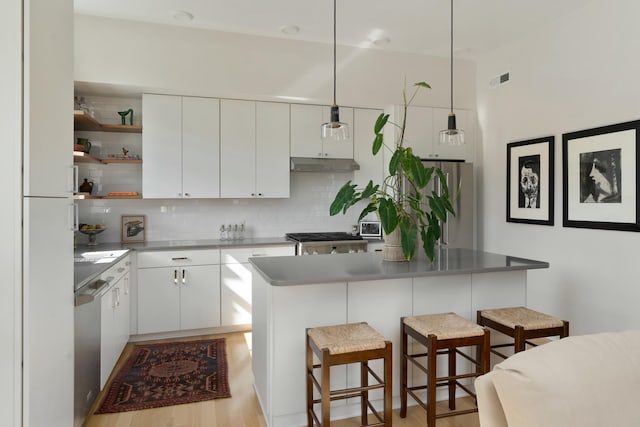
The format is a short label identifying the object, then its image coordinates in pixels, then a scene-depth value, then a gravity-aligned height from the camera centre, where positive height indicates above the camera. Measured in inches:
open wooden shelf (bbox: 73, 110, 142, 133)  137.4 +34.5
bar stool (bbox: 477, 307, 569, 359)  88.0 -25.6
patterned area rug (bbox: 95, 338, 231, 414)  104.4 -49.5
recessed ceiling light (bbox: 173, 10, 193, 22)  140.2 +73.0
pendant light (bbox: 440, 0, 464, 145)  110.0 +23.1
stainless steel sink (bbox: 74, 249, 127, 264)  118.8 -13.9
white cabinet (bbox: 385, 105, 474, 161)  179.3 +39.2
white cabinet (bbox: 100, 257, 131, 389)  105.1 -31.0
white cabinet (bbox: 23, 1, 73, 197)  61.2 +20.4
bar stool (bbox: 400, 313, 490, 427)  83.3 -27.7
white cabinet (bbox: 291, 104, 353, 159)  174.4 +37.2
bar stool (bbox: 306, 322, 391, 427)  76.3 -27.9
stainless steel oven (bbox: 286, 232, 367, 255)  163.8 -12.3
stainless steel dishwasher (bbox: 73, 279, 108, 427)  84.1 -31.1
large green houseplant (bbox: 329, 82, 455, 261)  98.2 +2.5
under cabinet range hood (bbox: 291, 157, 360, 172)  171.2 +22.5
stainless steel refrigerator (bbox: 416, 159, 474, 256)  175.8 +5.4
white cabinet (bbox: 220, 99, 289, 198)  165.9 +28.5
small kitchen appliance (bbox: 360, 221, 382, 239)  184.7 -7.3
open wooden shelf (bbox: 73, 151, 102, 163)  136.9 +21.0
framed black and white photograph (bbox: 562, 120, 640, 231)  120.0 +12.5
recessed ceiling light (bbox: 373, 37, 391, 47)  165.2 +74.7
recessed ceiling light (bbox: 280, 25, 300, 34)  152.6 +74.1
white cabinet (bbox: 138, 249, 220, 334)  147.8 -29.4
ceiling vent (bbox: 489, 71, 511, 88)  170.6 +60.6
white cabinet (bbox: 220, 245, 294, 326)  156.7 -29.2
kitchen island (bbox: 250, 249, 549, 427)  89.4 -21.4
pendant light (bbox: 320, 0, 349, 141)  98.9 +22.5
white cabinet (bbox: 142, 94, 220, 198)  156.1 +27.9
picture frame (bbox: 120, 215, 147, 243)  165.6 -5.8
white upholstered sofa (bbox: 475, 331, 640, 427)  33.8 -15.7
